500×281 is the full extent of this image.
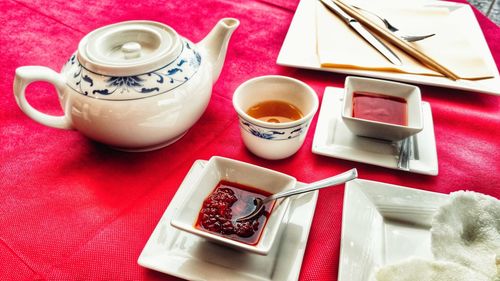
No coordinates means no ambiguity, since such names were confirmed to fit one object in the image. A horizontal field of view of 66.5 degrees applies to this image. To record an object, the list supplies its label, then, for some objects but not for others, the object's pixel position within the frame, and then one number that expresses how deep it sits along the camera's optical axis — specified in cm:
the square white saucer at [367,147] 66
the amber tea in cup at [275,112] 70
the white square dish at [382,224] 51
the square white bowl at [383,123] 64
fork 93
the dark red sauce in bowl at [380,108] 70
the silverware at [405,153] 65
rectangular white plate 83
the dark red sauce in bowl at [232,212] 53
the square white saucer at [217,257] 50
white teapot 58
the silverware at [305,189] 55
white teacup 62
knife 88
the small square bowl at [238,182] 49
